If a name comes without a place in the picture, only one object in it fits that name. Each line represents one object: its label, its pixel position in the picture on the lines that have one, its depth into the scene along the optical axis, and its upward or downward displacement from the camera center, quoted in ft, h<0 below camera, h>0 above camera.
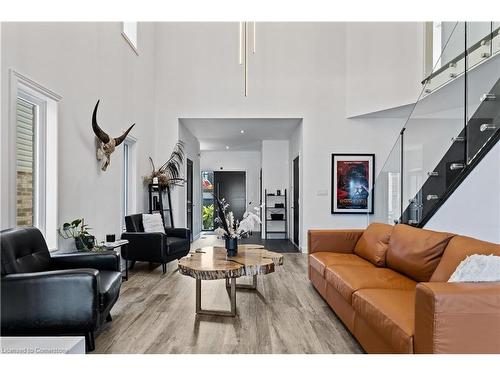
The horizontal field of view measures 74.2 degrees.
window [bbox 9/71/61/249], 9.73 +0.98
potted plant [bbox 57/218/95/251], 11.36 -1.61
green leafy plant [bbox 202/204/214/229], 35.09 -3.11
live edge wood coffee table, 9.46 -2.36
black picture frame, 21.39 +0.91
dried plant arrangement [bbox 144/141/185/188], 19.70 +1.09
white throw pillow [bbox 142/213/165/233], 16.96 -1.77
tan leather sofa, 5.13 -2.27
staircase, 9.37 +1.04
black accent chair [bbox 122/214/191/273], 15.15 -2.67
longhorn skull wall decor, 13.37 +1.83
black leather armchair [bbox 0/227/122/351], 7.19 -2.45
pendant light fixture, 20.91 +9.07
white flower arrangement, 11.67 -1.33
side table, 12.67 -2.22
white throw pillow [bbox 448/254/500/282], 5.97 -1.50
